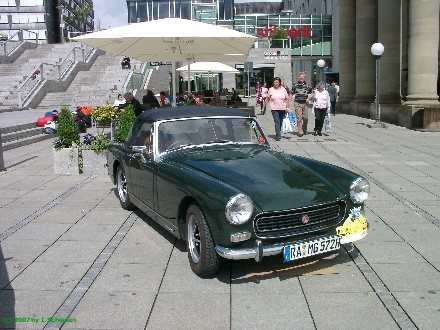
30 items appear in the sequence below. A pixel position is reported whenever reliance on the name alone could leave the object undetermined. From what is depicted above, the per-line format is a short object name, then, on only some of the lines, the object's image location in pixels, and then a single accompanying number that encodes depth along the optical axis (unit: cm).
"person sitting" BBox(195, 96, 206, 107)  1350
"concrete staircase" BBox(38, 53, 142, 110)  2455
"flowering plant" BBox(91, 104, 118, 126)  1169
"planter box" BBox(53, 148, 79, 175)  997
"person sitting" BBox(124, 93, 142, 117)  1272
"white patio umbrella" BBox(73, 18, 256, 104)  1058
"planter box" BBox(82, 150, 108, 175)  992
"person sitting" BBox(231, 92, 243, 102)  2100
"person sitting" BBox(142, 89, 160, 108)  1649
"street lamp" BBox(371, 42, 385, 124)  1838
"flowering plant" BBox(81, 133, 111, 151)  998
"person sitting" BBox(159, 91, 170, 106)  1908
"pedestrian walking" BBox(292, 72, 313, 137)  1520
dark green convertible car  443
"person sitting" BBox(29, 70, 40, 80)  2615
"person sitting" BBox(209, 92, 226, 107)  1731
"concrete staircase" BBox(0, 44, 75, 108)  2476
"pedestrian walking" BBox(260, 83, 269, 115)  2973
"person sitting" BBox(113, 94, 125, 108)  1889
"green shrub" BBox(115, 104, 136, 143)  966
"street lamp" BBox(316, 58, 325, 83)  3160
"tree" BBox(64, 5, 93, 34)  8019
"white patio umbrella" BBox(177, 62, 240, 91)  2238
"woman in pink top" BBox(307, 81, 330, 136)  1562
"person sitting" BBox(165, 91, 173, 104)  2223
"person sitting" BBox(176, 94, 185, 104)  1945
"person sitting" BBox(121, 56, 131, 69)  3002
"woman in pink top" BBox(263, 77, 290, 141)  1429
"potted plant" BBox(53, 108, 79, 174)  998
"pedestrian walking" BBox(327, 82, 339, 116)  2556
